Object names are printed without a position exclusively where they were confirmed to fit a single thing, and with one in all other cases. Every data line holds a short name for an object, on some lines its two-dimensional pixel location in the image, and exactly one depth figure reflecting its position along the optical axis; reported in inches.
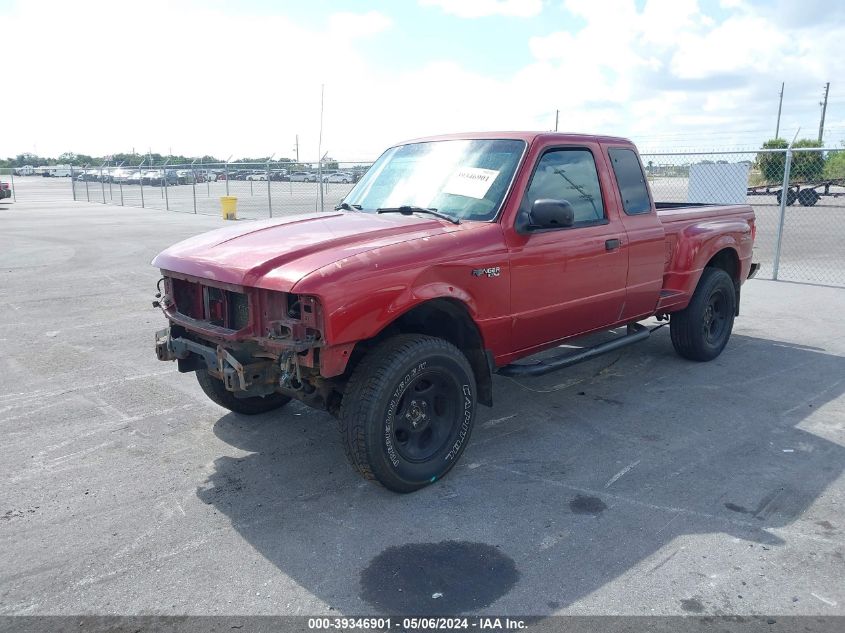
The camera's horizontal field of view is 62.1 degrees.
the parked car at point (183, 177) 1464.1
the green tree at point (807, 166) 1122.7
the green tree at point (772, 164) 1129.4
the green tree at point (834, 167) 1173.7
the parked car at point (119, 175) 1343.8
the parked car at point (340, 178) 977.0
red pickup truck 146.2
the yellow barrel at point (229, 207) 852.0
